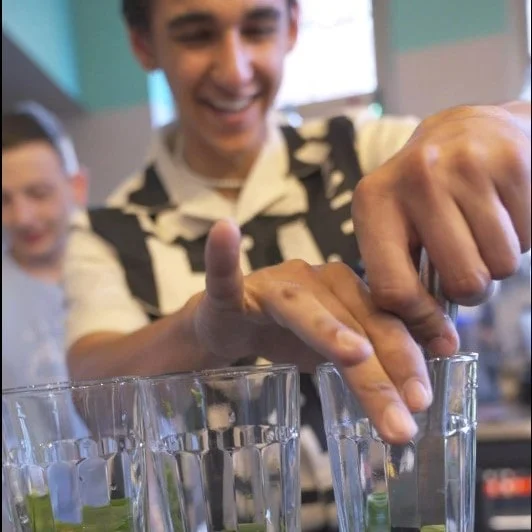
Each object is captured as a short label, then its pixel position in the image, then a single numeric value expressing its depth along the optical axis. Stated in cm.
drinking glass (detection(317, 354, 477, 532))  21
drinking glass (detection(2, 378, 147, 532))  23
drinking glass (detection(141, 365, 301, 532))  22
